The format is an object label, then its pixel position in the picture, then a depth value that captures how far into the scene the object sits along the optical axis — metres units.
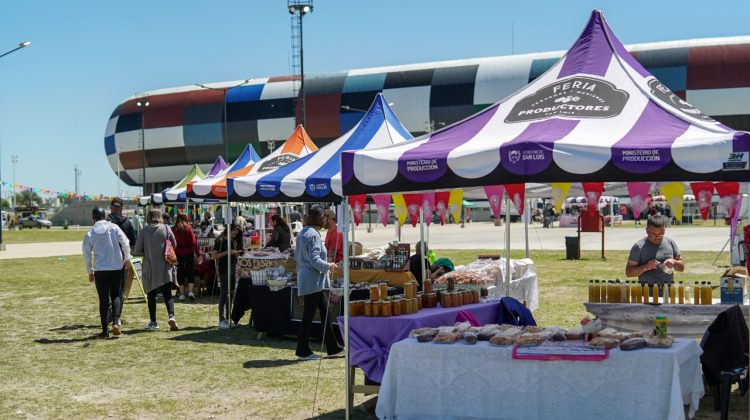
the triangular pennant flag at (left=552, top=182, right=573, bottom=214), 8.63
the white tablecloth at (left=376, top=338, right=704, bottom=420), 5.62
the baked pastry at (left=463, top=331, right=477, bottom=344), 6.24
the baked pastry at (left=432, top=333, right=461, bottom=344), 6.27
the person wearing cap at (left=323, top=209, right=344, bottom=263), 11.82
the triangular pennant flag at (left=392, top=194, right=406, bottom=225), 10.93
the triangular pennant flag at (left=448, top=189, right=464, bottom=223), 11.22
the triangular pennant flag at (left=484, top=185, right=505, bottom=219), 10.02
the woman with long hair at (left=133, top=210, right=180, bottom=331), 11.63
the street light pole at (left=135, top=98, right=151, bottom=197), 76.36
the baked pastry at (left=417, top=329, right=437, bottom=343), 6.40
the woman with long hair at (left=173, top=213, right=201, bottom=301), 15.47
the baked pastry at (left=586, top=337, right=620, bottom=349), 5.81
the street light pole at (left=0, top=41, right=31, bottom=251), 29.11
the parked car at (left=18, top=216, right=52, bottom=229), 84.08
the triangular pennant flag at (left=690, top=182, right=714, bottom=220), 8.27
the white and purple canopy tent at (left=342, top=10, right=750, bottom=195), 5.71
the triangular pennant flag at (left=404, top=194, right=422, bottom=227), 10.92
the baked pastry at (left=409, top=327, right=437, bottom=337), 6.53
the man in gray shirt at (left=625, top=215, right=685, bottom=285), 8.35
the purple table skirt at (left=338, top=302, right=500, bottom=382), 7.27
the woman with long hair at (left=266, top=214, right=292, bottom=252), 14.43
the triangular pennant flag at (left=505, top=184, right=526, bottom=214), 8.86
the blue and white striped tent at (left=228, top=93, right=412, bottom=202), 10.64
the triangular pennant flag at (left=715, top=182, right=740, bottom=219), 7.89
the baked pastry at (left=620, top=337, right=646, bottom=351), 5.71
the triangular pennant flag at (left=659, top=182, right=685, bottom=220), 7.71
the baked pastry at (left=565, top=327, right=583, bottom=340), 6.26
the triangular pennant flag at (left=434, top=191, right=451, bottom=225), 11.23
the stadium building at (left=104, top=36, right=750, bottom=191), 57.19
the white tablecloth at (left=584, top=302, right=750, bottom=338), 7.47
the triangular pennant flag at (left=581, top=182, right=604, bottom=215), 8.66
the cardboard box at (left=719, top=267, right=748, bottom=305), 7.78
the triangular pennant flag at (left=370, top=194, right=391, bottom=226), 11.33
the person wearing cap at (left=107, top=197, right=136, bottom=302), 12.35
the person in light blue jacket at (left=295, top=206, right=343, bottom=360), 9.27
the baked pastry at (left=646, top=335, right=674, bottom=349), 5.79
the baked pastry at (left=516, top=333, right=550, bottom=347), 6.06
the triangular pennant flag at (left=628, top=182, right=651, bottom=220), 7.32
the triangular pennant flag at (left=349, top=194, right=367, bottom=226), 11.45
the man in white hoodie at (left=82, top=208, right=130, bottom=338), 10.96
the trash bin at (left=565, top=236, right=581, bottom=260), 24.61
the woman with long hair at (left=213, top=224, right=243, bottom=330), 12.53
